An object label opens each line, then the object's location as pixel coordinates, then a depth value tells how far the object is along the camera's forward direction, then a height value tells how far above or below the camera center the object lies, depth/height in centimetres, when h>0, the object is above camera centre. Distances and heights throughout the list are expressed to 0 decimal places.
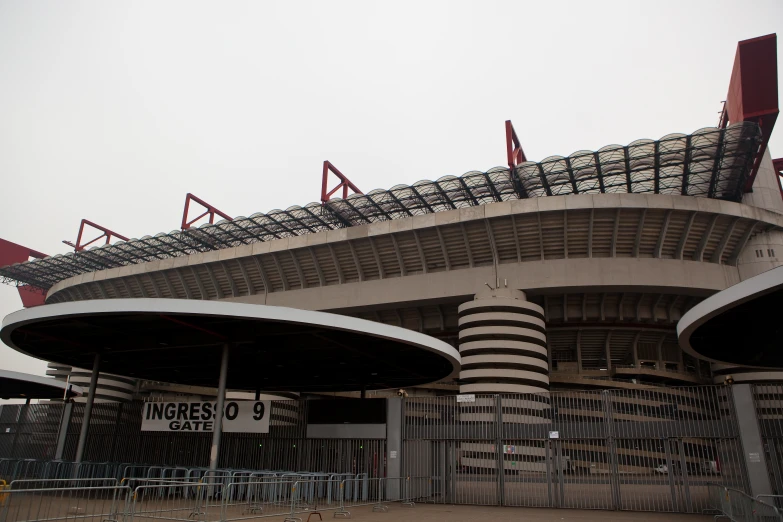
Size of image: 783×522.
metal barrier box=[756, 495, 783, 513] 1581 -132
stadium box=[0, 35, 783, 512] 1973 +1353
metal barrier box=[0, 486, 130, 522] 1209 -166
